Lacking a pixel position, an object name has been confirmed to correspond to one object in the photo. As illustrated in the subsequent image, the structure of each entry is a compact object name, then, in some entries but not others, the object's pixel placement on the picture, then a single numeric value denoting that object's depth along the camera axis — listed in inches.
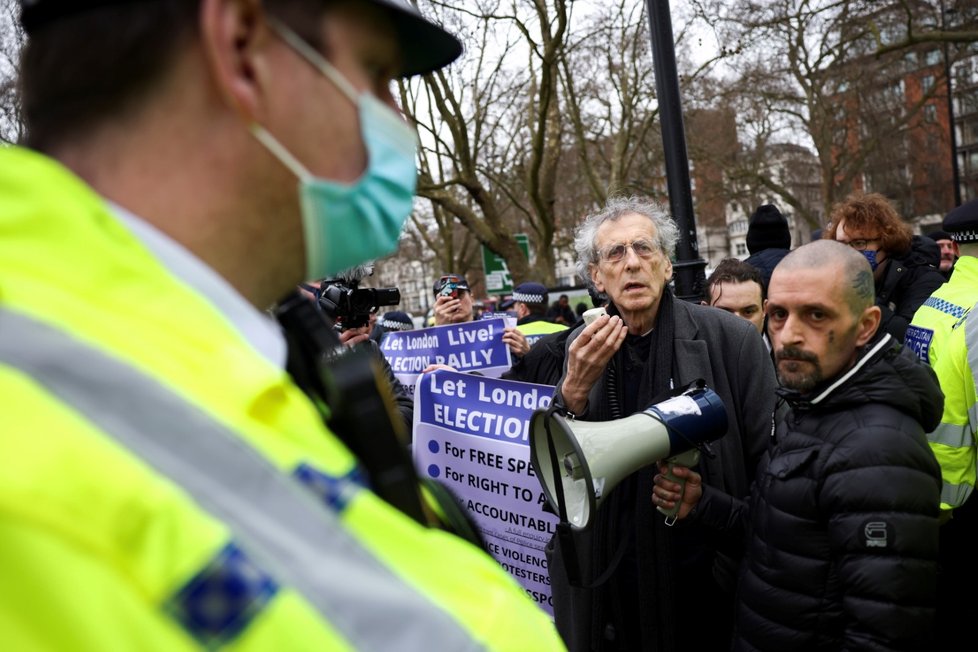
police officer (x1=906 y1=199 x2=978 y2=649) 122.8
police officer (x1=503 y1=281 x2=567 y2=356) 310.3
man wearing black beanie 217.3
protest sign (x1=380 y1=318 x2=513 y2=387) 183.2
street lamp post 171.5
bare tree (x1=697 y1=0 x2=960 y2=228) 839.7
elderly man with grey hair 101.5
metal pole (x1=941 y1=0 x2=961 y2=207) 660.1
